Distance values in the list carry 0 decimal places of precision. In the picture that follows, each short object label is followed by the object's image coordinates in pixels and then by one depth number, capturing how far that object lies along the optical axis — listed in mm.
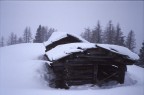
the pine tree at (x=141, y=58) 46069
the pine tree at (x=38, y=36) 67144
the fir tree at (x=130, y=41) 60200
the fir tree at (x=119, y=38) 54925
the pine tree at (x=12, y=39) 94781
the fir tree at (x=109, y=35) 59562
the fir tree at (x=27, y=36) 88619
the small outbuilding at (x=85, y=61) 15633
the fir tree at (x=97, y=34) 60353
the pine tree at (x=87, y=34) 73675
